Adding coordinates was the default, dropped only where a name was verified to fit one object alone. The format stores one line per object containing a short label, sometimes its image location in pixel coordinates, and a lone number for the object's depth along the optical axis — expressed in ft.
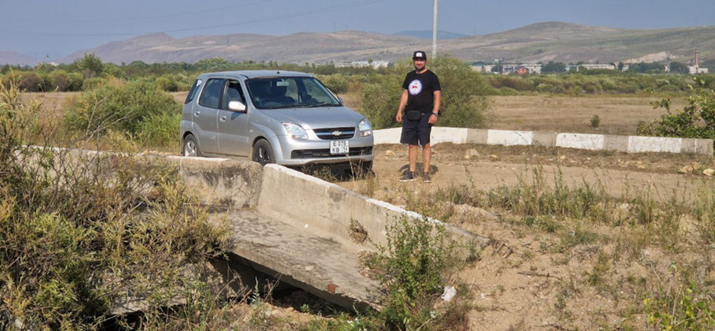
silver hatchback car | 38.42
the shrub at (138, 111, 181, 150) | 61.26
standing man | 39.06
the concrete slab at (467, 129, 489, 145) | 59.00
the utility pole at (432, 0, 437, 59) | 117.70
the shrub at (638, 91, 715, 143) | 55.47
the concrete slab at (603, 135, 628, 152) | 53.72
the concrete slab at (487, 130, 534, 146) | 57.52
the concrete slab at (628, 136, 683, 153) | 52.44
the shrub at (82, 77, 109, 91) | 75.45
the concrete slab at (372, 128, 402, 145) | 61.00
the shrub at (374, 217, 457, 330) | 22.48
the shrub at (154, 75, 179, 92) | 168.86
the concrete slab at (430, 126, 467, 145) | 59.72
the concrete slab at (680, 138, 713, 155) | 51.26
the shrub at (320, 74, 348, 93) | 153.99
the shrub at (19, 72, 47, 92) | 150.03
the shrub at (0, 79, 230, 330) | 23.08
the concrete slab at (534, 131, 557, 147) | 56.80
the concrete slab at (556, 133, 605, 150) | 54.90
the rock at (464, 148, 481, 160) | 53.06
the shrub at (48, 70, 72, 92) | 158.61
